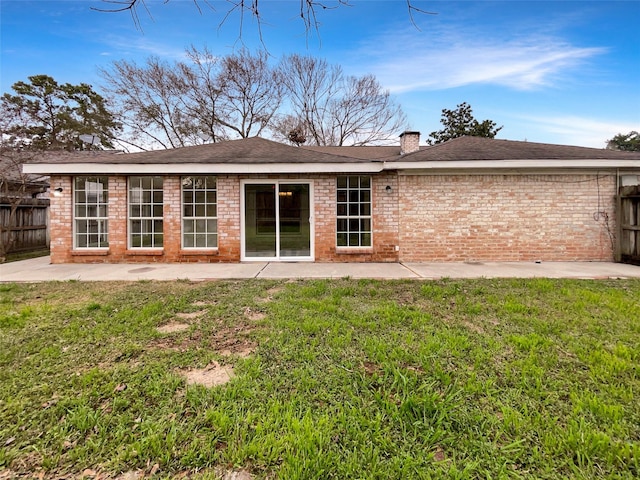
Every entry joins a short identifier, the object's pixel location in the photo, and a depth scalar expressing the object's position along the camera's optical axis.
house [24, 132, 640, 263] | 8.50
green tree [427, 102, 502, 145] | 28.12
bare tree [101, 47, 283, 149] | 19.70
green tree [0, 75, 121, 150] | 19.03
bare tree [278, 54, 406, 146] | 21.27
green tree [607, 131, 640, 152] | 32.44
